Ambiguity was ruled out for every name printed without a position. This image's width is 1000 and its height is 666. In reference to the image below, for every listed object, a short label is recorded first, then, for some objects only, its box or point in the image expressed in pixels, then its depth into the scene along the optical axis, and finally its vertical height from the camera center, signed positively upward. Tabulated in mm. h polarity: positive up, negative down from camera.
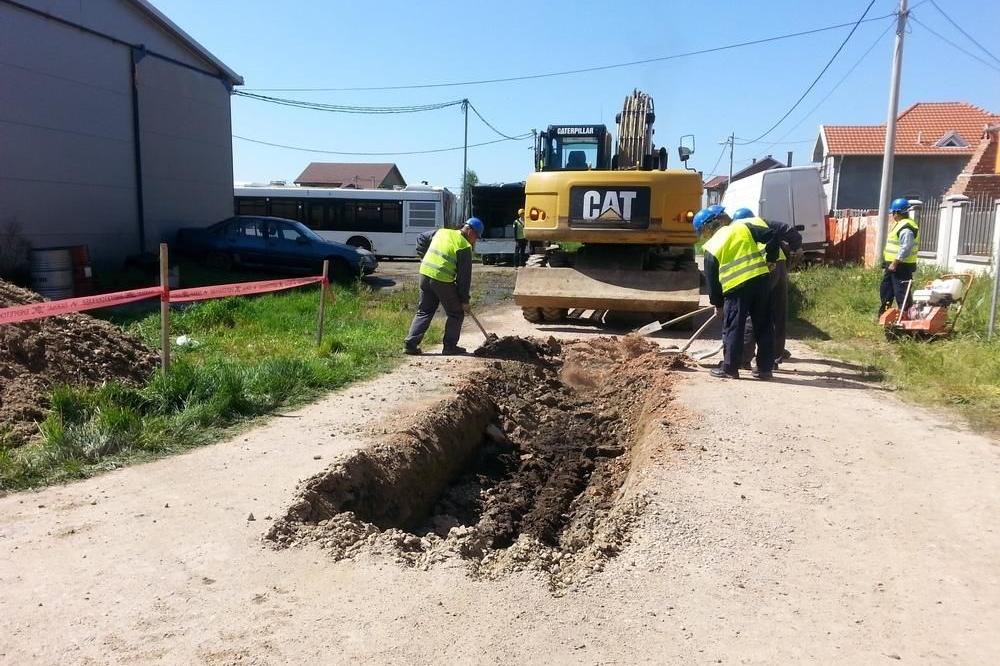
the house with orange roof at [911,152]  34906 +3918
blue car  17625 -469
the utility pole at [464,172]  34469 +3331
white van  20578 +953
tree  30588 +1482
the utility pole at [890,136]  17172 +2338
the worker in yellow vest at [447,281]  8758 -605
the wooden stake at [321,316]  8992 -1056
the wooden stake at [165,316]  6484 -783
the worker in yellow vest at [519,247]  25052 -551
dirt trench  3793 -1704
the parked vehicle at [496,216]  26125 +481
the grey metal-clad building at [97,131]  13914 +1930
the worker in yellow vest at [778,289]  7762 -564
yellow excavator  10219 -97
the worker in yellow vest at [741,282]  7457 -463
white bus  26797 +574
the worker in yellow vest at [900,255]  9852 -221
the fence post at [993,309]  8688 -793
